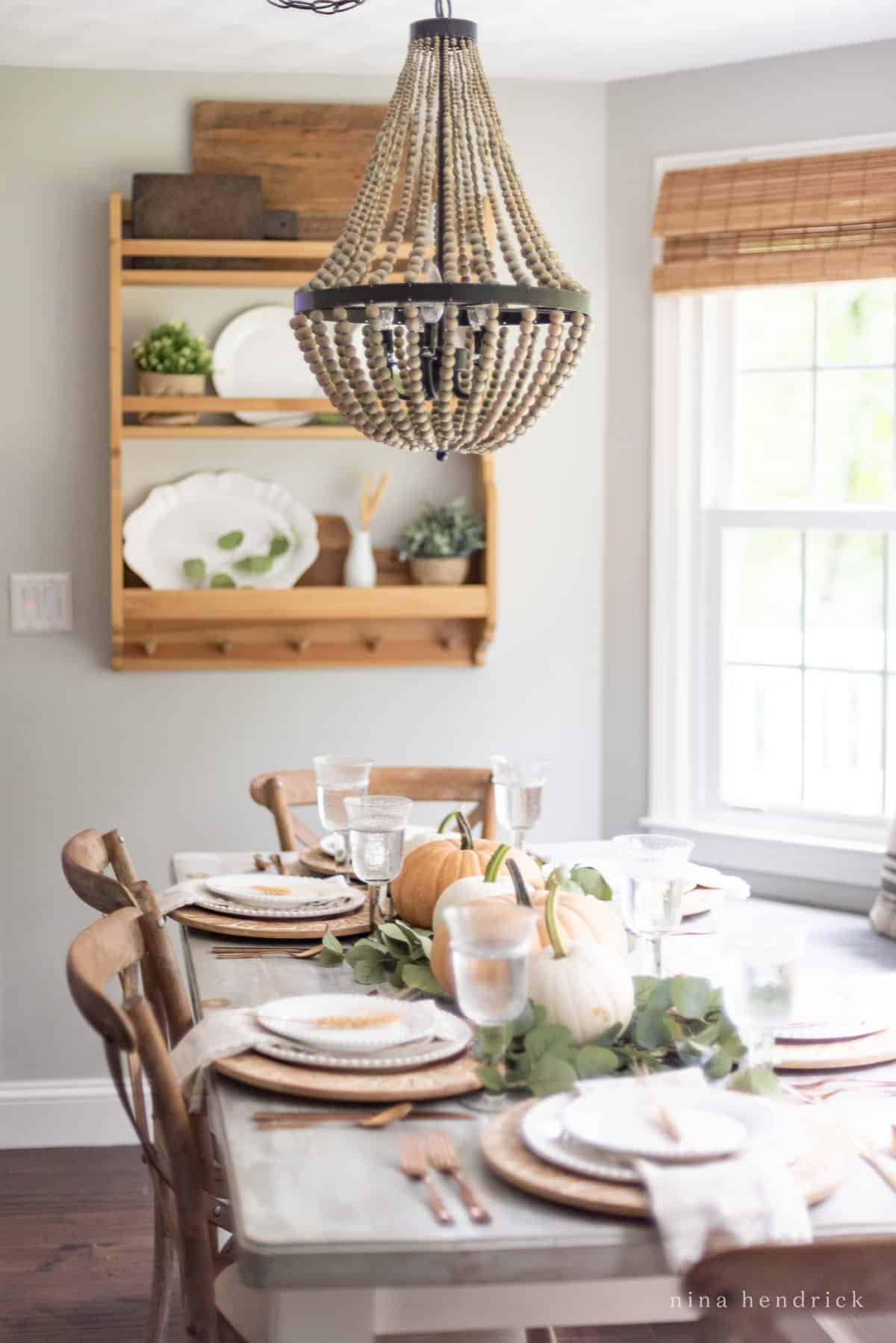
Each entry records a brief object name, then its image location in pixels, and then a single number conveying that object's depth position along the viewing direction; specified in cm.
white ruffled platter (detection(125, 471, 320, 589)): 340
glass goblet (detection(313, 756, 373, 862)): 230
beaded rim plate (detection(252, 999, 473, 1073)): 157
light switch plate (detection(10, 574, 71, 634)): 347
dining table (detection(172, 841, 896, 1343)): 120
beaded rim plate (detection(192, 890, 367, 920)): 224
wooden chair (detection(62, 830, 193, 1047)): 196
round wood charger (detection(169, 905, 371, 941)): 217
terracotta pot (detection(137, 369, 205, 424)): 330
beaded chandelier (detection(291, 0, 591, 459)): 184
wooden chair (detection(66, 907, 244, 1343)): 151
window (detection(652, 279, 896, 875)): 332
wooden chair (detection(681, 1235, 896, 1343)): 102
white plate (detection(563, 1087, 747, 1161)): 130
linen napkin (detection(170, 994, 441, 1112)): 160
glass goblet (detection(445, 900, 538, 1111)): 143
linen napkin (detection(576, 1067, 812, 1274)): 121
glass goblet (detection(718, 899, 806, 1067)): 147
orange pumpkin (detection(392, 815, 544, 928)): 211
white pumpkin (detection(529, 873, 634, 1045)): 160
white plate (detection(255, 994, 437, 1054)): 161
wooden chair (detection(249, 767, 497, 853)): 298
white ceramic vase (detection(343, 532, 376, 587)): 342
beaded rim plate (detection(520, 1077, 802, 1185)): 130
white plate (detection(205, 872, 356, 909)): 228
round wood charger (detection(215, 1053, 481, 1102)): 151
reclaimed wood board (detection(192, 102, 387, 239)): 339
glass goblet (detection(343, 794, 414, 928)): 200
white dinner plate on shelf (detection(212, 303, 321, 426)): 343
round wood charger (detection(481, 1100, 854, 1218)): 125
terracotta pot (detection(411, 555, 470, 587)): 344
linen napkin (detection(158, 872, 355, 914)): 226
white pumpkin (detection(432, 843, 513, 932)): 185
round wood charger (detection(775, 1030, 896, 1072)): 163
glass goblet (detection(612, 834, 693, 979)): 174
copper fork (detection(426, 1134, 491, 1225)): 125
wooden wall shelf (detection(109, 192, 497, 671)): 327
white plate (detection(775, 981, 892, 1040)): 172
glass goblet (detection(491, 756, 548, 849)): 234
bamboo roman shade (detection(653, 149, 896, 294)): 316
